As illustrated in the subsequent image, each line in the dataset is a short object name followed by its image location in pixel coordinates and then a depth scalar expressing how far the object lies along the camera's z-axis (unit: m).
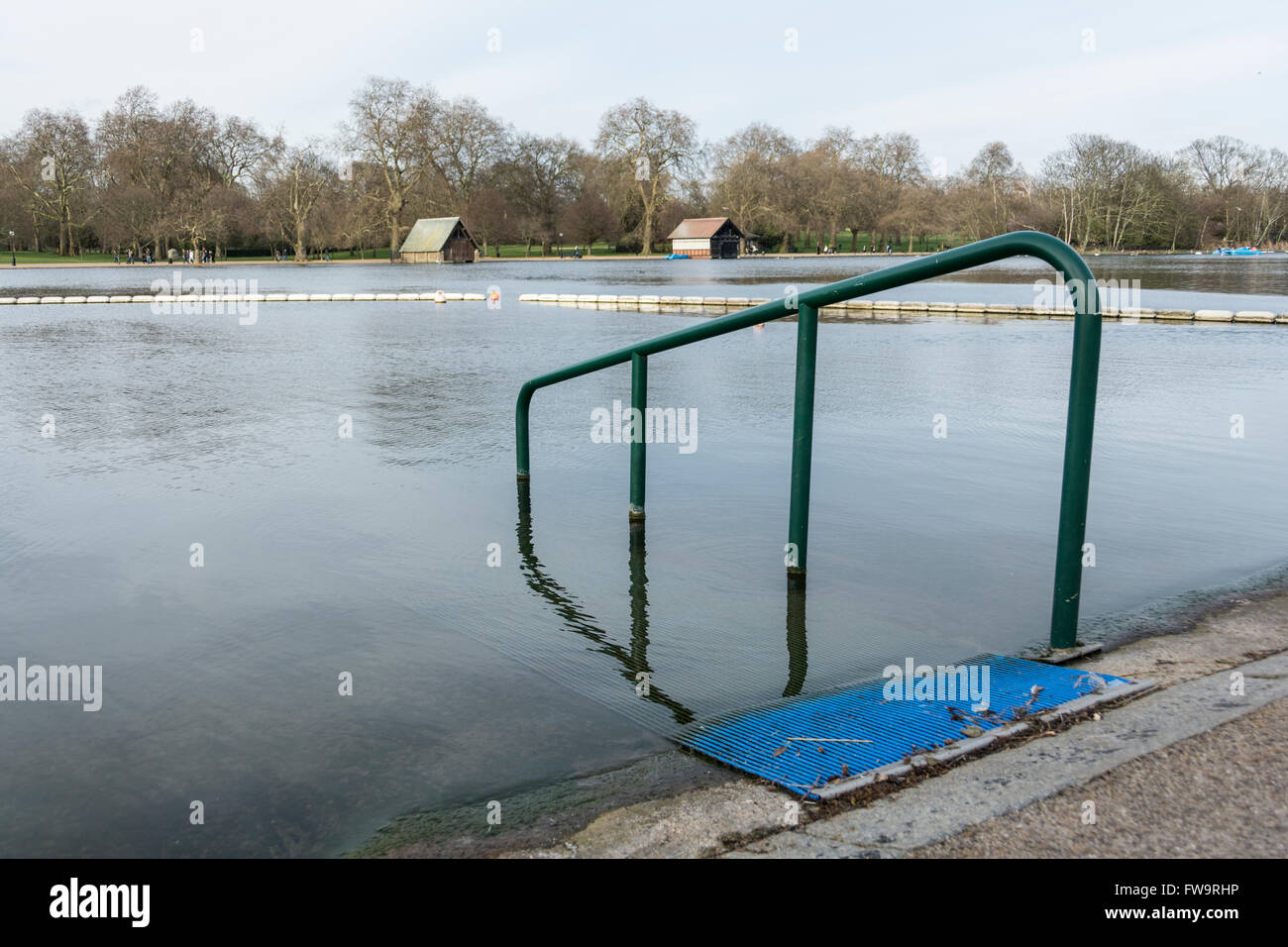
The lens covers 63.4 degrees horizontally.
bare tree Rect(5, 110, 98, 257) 73.50
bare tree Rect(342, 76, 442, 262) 83.62
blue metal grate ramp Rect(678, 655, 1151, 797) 3.04
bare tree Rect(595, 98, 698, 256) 95.50
